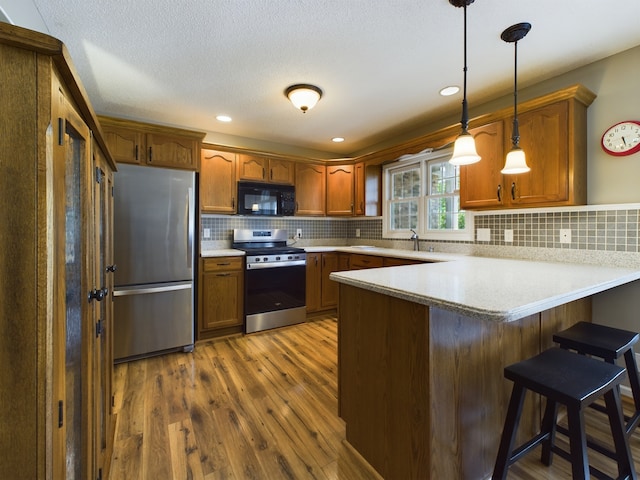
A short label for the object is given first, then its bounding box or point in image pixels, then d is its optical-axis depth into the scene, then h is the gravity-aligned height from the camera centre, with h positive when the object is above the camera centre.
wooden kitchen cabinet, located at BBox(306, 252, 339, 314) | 3.82 -0.60
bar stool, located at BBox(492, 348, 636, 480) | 1.04 -0.58
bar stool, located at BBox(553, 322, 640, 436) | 1.41 -0.53
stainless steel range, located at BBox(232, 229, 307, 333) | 3.32 -0.55
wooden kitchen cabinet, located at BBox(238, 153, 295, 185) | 3.60 +0.86
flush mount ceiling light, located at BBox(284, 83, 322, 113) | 2.51 +1.24
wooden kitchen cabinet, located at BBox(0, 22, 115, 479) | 0.55 -0.03
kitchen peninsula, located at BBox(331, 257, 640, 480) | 1.16 -0.56
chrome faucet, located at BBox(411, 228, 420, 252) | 3.64 -0.08
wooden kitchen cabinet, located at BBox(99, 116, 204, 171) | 2.67 +0.89
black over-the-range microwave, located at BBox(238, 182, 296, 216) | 3.58 +0.48
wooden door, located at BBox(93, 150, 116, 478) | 1.13 -0.36
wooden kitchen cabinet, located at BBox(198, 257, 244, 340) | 3.09 -0.65
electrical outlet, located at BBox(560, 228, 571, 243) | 2.30 +0.01
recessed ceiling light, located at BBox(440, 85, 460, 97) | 2.57 +1.31
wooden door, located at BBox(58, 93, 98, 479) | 0.83 -0.21
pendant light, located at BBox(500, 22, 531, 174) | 1.79 +0.60
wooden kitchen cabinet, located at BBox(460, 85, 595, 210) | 2.10 +0.65
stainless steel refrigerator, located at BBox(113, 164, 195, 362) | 2.58 -0.22
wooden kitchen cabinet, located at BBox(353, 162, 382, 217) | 4.06 +0.67
